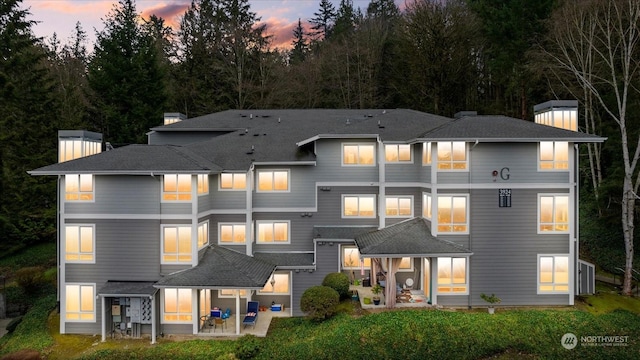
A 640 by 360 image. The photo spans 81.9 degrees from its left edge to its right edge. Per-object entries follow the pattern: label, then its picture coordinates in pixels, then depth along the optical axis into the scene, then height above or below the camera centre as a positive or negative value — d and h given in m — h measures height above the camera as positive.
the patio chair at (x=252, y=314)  16.39 -6.26
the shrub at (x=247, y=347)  13.84 -6.46
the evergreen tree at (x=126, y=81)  32.44 +8.80
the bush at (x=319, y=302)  16.11 -5.47
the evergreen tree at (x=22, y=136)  25.50 +3.12
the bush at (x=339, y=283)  17.55 -5.05
